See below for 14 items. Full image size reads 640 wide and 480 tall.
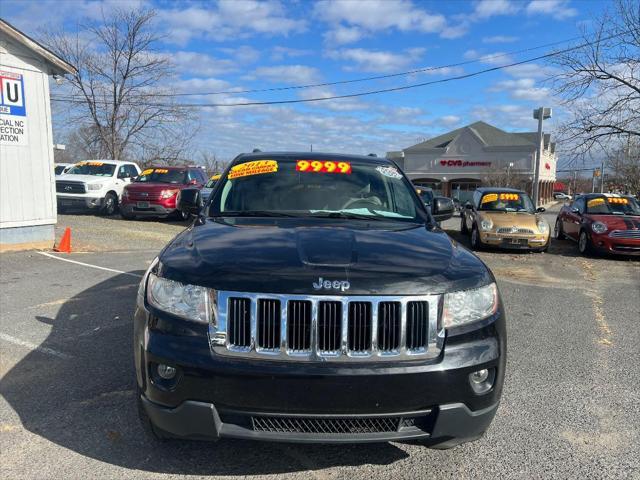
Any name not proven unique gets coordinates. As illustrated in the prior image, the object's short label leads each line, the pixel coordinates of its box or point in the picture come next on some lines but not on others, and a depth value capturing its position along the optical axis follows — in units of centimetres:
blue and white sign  922
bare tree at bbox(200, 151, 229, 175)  5406
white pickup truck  1638
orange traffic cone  1009
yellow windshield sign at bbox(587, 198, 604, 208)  1299
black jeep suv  228
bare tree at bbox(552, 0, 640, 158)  1612
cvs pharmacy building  4634
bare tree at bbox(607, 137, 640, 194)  3297
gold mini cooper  1187
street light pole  2395
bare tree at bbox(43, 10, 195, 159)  3039
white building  928
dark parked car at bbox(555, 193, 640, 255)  1138
